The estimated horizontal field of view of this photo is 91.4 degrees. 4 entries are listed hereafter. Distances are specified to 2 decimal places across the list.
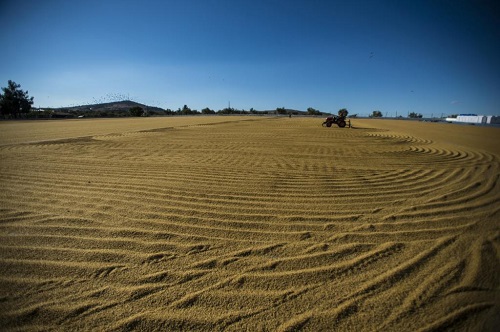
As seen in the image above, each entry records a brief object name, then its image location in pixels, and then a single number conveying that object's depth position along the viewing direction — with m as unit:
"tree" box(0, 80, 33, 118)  57.84
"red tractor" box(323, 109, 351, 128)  21.91
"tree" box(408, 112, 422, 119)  78.83
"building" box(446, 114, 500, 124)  39.06
